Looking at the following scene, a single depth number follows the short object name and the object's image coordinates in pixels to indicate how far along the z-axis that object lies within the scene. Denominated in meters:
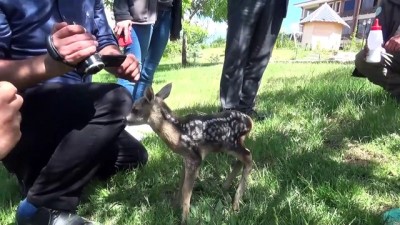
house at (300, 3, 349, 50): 30.56
